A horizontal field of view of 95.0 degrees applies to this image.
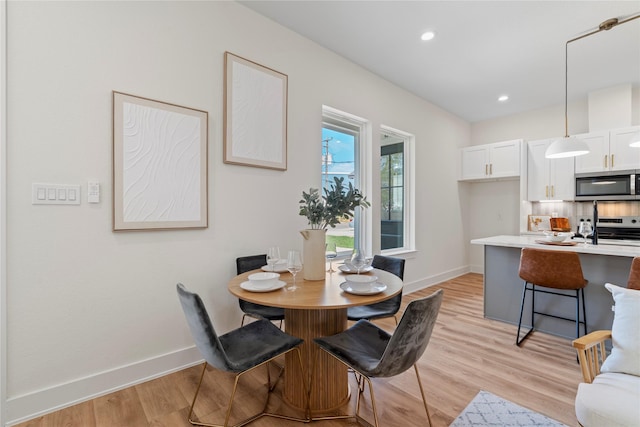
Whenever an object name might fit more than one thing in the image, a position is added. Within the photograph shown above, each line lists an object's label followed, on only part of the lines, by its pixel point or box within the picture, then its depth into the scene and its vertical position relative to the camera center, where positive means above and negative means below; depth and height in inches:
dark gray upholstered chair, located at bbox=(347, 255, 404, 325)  85.3 -29.5
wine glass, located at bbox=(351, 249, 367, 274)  81.4 -13.6
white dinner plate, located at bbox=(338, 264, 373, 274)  82.1 -16.6
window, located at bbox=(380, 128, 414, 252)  165.2 +12.4
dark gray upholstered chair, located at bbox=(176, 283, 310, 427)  53.1 -29.1
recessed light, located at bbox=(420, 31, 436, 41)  114.4 +69.7
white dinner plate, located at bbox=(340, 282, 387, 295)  61.7 -16.9
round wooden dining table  66.6 -32.1
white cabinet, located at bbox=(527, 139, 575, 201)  171.0 +22.2
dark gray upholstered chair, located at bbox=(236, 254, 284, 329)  84.8 -29.0
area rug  65.3 -47.3
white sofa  45.3 -29.5
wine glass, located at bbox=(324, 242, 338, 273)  86.9 -12.5
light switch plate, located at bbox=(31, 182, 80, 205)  67.2 +3.8
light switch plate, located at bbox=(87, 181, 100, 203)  73.5 +4.6
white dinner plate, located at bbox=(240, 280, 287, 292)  65.2 -17.3
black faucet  109.3 -8.3
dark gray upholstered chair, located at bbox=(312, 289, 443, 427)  50.9 -26.9
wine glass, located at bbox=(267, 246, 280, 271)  79.1 -12.5
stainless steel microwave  149.6 +14.4
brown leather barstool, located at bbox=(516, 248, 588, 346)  93.7 -19.8
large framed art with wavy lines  77.2 +12.9
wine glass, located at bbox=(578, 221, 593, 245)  112.0 -6.6
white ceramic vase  74.3 -11.0
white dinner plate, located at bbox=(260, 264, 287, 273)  82.6 -16.4
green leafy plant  74.4 +1.3
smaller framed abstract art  96.1 +33.5
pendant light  112.5 +25.1
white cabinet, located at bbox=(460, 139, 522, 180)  189.2 +34.7
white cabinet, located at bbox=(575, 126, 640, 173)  151.0 +31.7
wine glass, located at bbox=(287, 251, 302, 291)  71.3 -12.7
